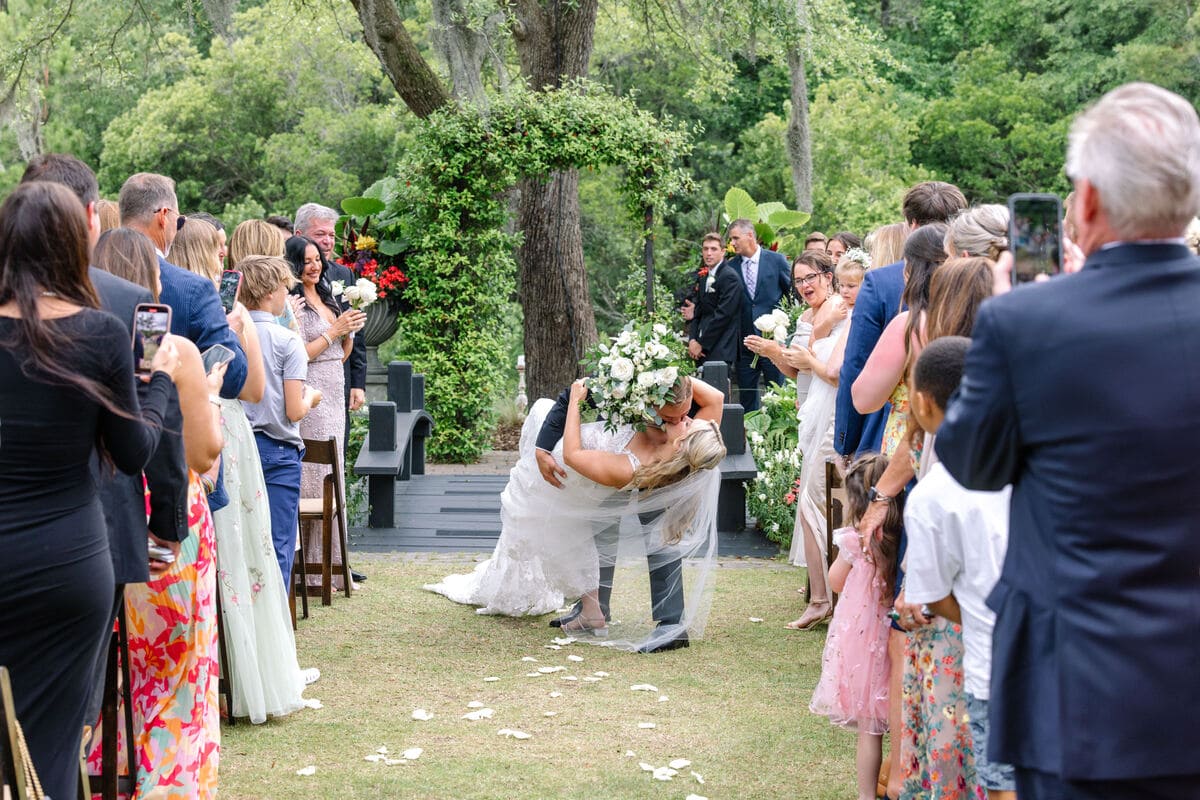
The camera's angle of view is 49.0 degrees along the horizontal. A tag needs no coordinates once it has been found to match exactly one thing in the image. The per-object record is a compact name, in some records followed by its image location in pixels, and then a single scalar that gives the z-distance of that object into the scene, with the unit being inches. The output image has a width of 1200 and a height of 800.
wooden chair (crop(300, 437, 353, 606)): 291.7
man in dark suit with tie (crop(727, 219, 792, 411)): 500.4
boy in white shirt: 122.9
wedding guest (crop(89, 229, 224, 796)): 157.9
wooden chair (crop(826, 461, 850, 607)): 256.8
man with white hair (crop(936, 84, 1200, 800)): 86.0
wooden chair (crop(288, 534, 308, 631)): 278.8
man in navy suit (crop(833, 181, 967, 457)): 193.5
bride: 254.8
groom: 261.6
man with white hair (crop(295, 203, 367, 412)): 323.6
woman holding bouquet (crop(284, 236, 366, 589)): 296.8
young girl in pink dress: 171.0
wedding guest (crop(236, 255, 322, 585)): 245.4
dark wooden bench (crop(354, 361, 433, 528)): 366.6
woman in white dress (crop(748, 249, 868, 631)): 274.8
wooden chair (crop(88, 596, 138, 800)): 154.7
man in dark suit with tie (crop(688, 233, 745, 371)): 500.1
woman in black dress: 117.9
